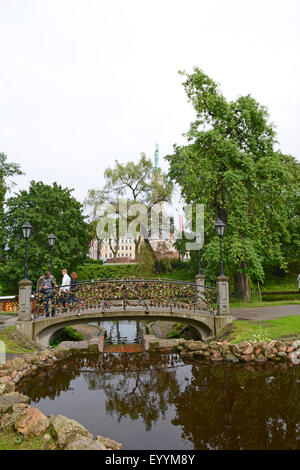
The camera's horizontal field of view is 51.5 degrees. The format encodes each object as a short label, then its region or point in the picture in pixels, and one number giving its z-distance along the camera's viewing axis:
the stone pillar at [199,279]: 16.67
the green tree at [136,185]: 32.59
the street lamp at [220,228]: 13.42
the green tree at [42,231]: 24.45
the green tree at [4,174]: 25.61
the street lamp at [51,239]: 16.23
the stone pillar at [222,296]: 13.01
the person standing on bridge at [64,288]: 13.42
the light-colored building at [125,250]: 112.51
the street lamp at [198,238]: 16.66
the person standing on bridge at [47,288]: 12.89
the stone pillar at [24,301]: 12.16
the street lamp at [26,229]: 12.64
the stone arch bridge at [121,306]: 12.81
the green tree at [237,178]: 18.58
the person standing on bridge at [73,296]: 13.42
